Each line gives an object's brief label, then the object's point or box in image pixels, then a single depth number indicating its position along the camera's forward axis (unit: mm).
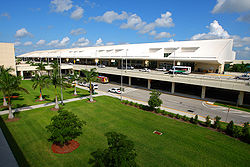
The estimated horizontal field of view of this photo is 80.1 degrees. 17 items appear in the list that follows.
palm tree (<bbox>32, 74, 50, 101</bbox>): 27752
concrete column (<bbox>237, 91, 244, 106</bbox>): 32031
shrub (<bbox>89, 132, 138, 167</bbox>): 8680
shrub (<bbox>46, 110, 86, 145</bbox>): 14117
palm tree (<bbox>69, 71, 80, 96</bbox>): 37062
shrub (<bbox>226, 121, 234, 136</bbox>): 19784
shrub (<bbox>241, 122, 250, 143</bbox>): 18316
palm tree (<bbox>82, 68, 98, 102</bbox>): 32656
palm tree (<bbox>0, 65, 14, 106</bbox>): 20453
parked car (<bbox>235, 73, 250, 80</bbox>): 34241
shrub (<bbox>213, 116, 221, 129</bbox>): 21453
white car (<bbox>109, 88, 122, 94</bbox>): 42250
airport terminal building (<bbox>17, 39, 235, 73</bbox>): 44766
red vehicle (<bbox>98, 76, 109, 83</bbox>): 56188
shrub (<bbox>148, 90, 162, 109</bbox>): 26641
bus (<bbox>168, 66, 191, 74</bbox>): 44406
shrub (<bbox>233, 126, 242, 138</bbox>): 19216
